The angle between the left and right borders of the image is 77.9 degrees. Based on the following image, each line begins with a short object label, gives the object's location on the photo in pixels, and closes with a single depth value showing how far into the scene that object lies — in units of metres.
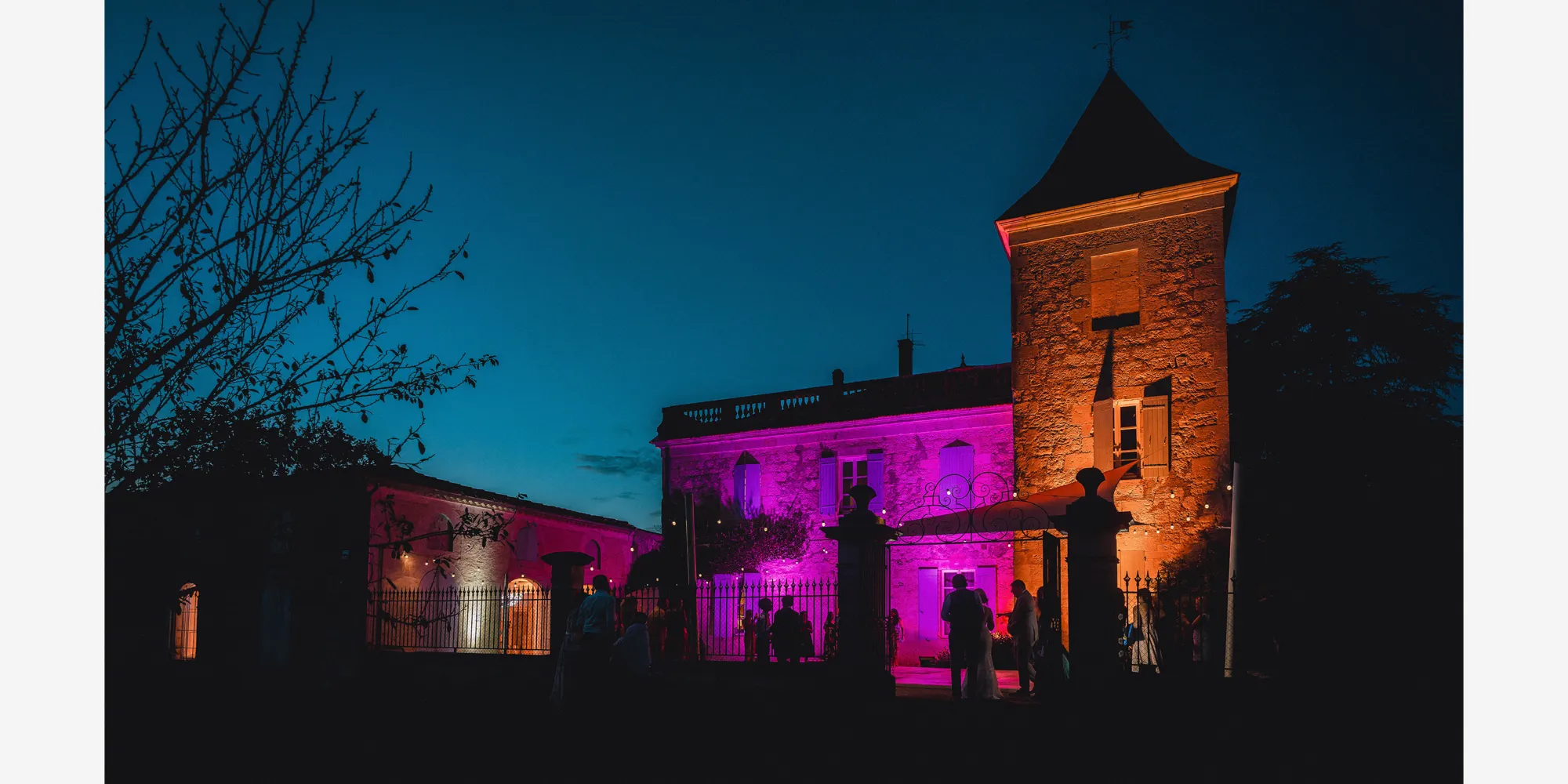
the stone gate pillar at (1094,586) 8.71
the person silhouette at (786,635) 12.94
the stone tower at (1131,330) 16.11
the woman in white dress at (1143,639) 11.25
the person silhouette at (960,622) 11.34
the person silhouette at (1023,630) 12.07
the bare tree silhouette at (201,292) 4.87
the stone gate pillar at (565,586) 13.79
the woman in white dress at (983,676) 11.16
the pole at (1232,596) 9.96
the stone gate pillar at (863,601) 10.62
